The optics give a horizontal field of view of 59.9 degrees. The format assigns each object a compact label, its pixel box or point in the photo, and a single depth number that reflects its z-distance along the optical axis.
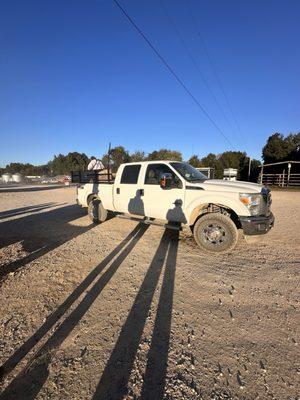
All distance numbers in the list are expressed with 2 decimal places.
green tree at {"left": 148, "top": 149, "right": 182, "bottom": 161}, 68.67
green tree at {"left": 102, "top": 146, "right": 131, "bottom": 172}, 65.70
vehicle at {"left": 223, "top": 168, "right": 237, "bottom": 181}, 42.81
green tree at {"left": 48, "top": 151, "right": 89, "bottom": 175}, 122.61
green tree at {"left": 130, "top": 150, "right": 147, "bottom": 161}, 72.43
